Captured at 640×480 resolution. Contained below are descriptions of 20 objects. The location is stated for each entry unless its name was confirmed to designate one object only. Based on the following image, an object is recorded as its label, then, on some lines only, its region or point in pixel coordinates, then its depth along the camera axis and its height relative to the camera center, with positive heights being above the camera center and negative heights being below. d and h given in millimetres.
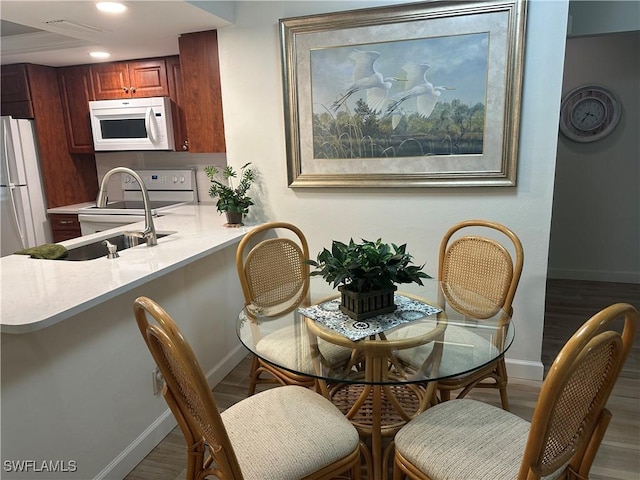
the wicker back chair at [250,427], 1043 -869
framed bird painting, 2268 +279
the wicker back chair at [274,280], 1932 -654
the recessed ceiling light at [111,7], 2166 +735
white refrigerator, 3504 -266
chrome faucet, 2047 -256
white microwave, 3484 +239
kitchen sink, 2324 -511
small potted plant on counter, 2727 -296
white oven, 3562 -377
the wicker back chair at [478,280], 1827 -647
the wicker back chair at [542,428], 959 -780
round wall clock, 3961 +240
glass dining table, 1428 -695
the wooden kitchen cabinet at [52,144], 3682 +102
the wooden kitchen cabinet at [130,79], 3529 +607
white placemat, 1509 -625
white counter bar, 1460 -774
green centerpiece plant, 1515 -437
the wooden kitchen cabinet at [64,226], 3729 -596
